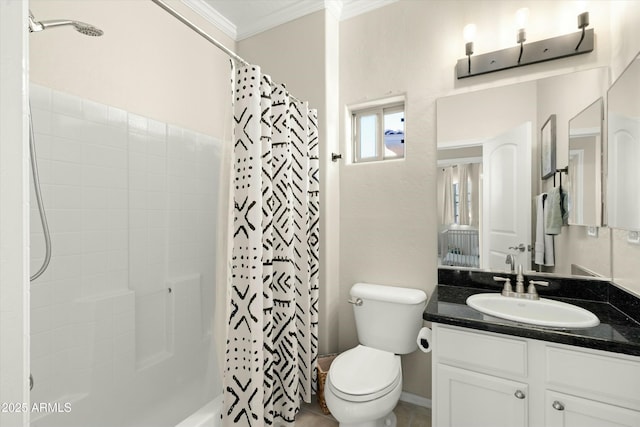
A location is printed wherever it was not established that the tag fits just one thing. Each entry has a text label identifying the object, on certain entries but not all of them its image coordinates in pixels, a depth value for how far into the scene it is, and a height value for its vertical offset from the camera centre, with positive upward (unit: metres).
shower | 0.98 +0.19
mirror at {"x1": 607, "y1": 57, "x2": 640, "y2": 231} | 1.15 +0.27
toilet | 1.38 -0.83
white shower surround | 1.38 -0.31
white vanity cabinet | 1.03 -0.67
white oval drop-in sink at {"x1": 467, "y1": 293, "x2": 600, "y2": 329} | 1.27 -0.45
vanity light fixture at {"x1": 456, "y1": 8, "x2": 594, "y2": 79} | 1.48 +0.88
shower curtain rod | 1.07 +0.76
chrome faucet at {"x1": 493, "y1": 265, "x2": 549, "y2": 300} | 1.49 -0.40
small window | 2.12 +0.61
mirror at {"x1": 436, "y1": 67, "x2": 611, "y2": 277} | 1.51 +0.24
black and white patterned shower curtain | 1.33 -0.24
